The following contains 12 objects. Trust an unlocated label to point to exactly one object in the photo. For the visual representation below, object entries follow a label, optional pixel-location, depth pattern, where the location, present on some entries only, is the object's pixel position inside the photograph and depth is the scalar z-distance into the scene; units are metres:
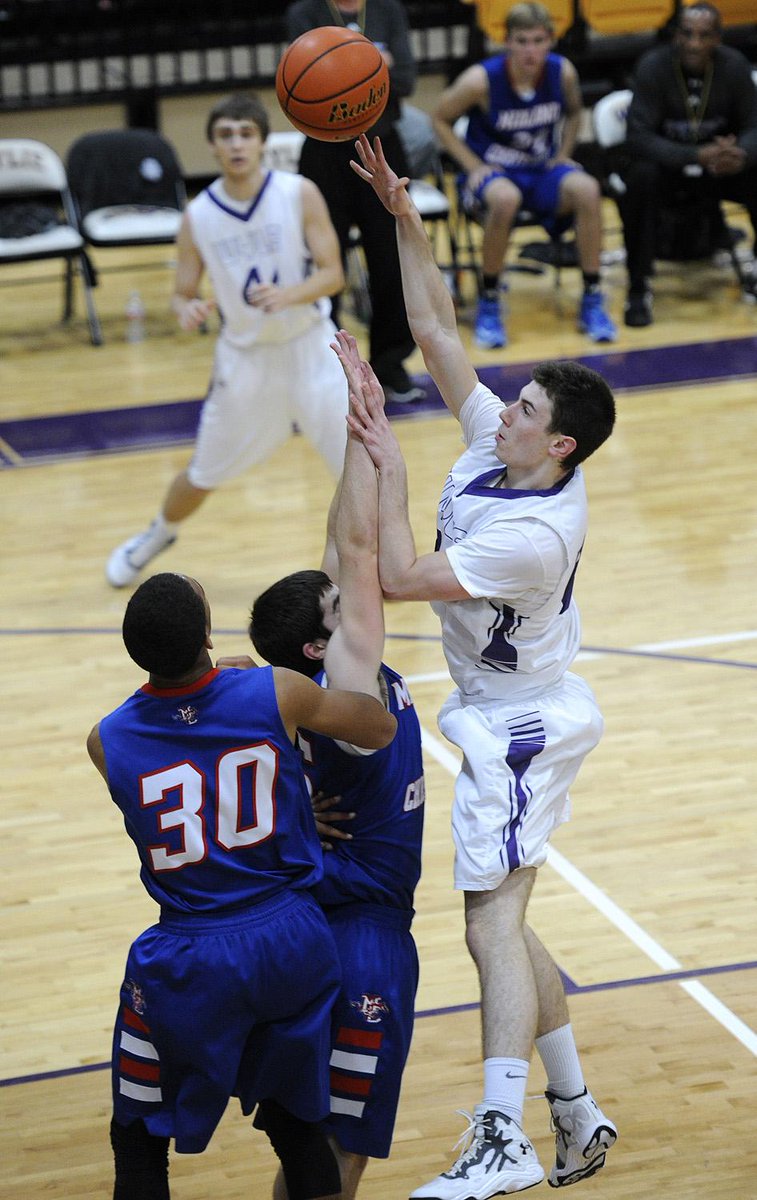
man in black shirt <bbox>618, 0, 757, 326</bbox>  21.41
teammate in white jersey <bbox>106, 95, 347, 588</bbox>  13.46
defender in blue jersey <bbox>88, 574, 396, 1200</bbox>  6.07
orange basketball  8.52
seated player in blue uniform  20.72
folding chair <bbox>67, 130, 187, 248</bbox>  22.75
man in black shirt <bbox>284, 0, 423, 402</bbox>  17.25
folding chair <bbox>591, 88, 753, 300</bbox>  22.55
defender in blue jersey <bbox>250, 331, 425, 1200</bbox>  6.47
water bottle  22.61
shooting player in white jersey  6.80
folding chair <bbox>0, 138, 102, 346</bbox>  21.64
